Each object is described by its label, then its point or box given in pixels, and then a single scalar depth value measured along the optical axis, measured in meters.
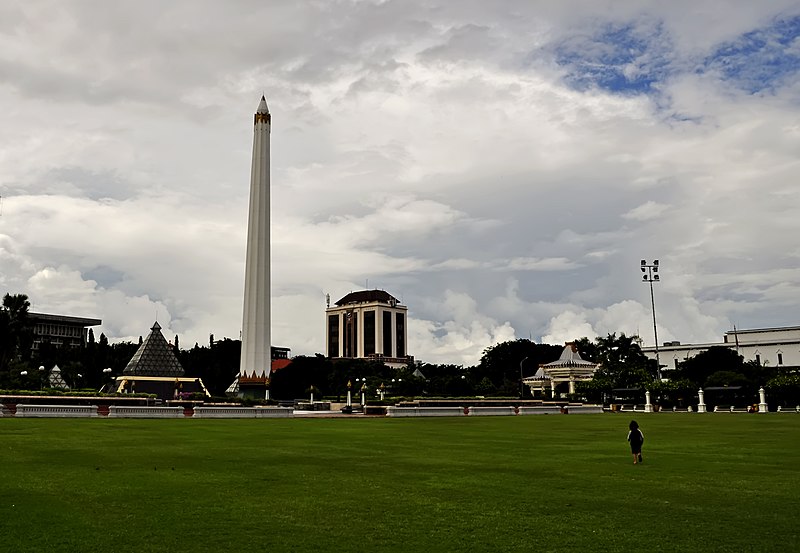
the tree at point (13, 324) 96.69
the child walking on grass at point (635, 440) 22.12
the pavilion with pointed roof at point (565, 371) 142.00
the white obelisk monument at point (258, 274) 84.88
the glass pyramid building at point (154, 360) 93.44
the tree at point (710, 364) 119.75
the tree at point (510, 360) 169.82
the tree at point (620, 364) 89.50
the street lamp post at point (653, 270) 84.38
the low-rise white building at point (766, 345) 157.12
